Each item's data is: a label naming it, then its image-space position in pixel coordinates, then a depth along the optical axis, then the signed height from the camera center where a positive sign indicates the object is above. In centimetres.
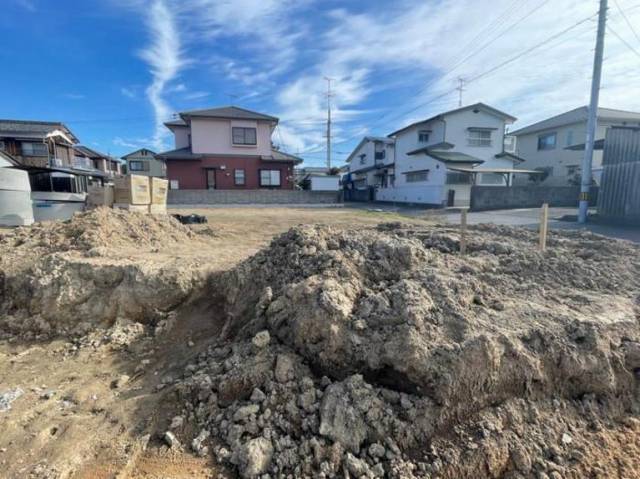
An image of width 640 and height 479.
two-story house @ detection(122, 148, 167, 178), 4016 +383
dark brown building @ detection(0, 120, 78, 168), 2297 +381
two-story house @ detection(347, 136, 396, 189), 2868 +317
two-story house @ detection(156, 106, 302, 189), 2194 +269
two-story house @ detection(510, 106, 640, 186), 2300 +414
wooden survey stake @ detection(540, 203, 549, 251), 427 -42
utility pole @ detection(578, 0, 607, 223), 1090 +292
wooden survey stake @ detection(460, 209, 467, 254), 417 -52
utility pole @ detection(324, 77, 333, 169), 3622 +579
